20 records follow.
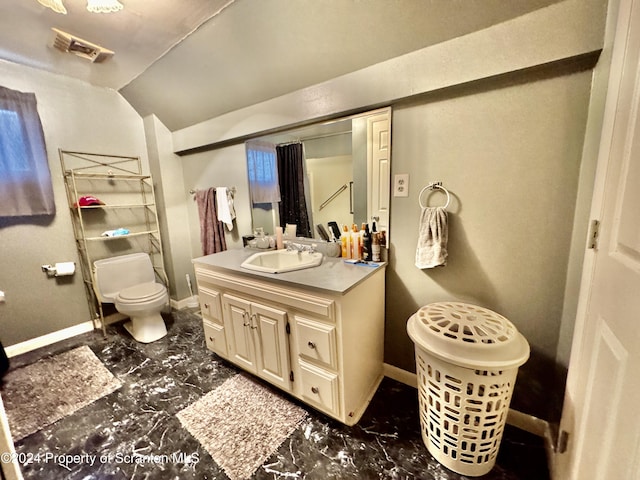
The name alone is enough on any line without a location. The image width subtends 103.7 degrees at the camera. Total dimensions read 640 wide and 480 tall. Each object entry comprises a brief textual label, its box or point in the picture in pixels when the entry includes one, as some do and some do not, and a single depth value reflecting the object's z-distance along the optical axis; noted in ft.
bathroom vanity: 4.17
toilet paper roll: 7.35
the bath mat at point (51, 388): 4.96
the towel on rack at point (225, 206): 7.91
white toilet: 7.13
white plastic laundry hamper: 3.31
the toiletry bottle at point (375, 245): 5.22
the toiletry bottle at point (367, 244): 5.34
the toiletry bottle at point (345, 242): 5.60
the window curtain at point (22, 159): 6.35
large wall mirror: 5.15
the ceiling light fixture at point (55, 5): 3.85
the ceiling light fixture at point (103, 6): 4.25
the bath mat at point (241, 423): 4.10
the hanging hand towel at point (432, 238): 4.45
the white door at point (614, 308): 1.97
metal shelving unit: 7.66
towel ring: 4.55
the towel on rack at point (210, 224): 8.20
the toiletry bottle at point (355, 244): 5.49
